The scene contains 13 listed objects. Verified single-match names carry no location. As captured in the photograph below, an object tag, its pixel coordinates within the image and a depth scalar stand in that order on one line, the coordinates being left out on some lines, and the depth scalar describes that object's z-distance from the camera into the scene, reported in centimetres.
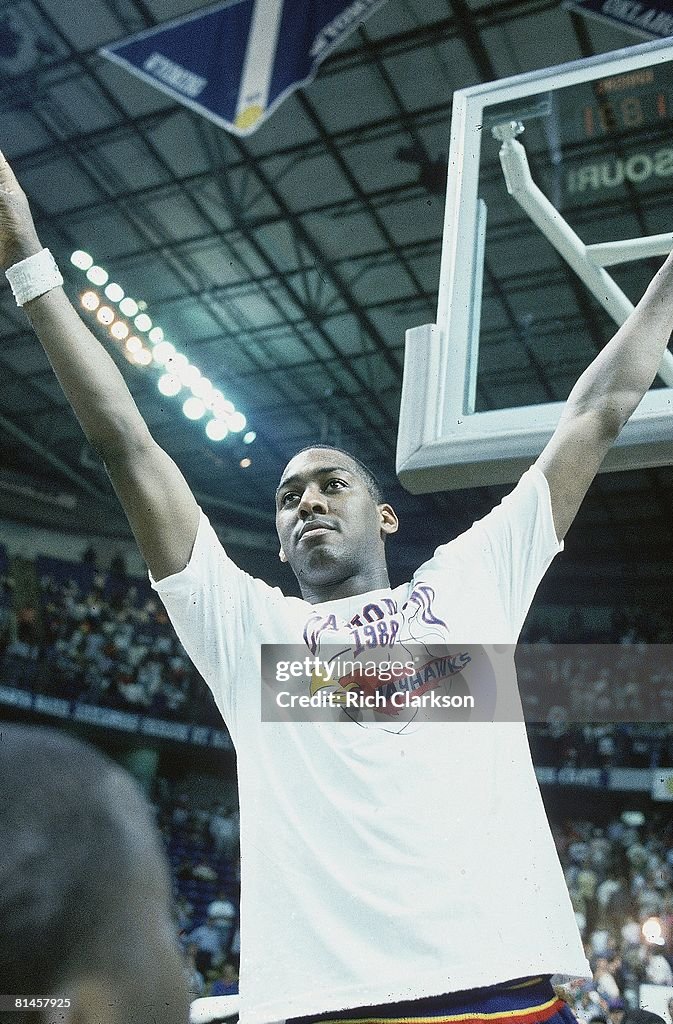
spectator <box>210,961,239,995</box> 804
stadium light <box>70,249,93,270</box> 934
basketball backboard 232
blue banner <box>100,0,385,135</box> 614
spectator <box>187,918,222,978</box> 898
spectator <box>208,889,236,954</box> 951
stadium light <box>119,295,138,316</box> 956
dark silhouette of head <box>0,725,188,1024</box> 58
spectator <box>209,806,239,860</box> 1197
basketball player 140
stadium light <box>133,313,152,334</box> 977
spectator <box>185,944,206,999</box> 806
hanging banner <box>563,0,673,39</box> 490
